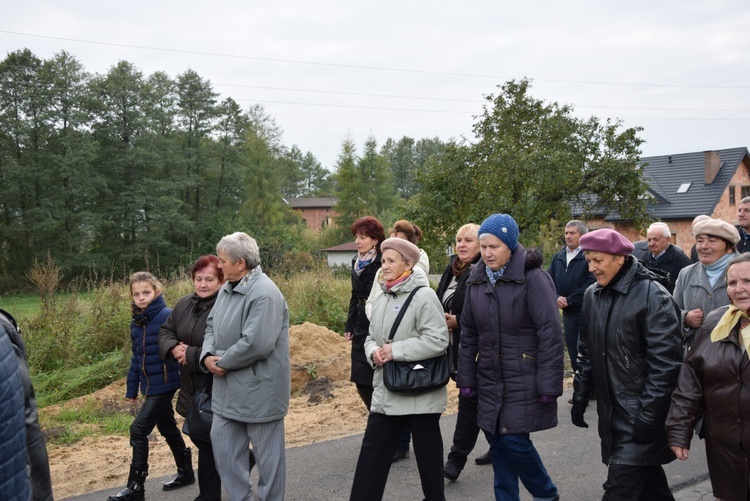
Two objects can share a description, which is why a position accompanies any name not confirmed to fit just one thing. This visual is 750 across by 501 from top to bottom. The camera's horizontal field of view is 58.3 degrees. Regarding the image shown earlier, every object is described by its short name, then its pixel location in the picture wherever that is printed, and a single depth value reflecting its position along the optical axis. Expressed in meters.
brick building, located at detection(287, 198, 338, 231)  92.06
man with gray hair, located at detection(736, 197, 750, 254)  6.97
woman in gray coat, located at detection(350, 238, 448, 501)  4.59
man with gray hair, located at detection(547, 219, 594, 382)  7.84
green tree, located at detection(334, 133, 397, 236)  63.84
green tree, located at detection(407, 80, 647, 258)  18.44
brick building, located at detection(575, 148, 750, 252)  43.25
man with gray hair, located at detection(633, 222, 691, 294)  7.38
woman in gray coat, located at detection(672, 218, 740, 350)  5.64
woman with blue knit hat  4.37
